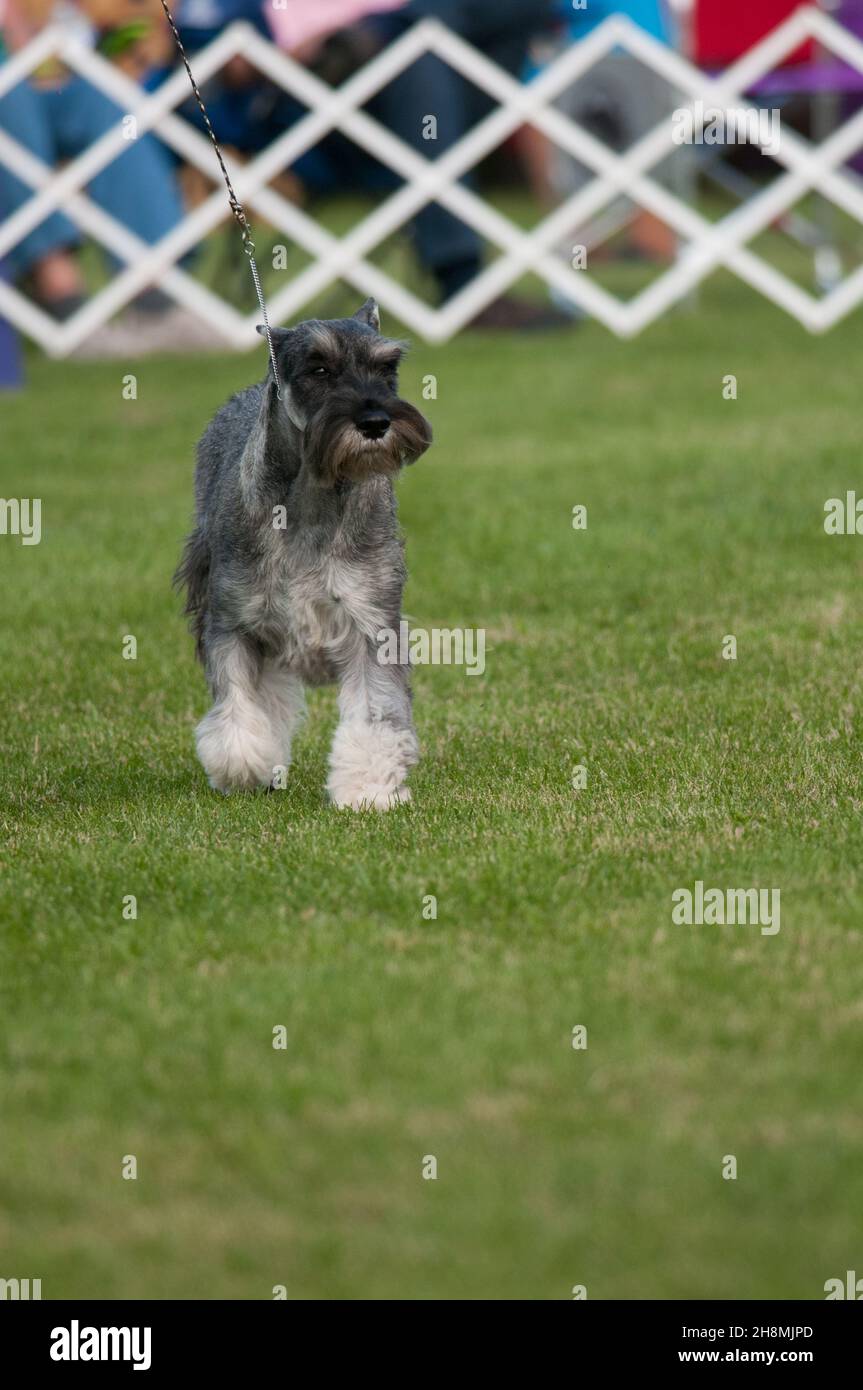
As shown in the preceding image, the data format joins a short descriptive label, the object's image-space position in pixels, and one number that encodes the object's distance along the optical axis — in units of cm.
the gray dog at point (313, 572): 542
